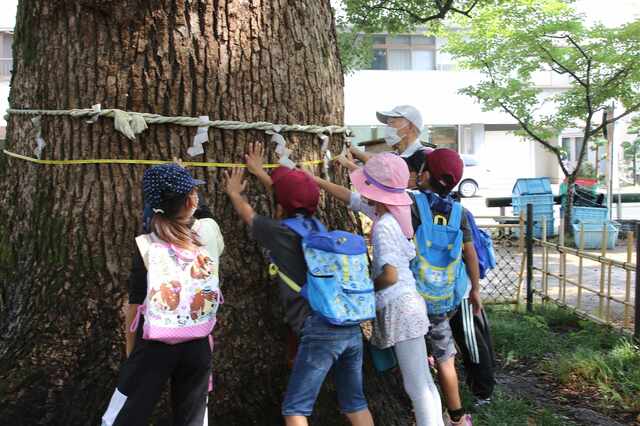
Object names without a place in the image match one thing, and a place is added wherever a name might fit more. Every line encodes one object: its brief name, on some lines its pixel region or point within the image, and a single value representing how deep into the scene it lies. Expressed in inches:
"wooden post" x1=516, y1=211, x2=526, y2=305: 293.9
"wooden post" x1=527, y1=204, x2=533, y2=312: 284.7
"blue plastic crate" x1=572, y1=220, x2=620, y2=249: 453.3
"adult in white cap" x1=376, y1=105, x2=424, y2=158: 155.4
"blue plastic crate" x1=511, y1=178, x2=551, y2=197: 546.0
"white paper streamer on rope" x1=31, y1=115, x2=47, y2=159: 125.4
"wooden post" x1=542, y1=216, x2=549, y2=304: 294.0
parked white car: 978.7
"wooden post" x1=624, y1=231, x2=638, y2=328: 234.7
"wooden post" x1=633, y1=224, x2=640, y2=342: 218.4
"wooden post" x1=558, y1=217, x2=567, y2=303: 278.8
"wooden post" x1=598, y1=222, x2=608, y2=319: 246.5
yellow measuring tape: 120.8
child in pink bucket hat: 122.6
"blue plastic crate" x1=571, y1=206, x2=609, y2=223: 481.7
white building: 1069.8
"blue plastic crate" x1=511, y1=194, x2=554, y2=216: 540.4
